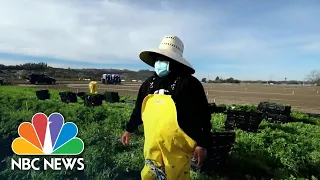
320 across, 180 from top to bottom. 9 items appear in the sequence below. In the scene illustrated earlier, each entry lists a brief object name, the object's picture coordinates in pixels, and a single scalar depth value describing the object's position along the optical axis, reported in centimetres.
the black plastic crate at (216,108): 545
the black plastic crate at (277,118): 509
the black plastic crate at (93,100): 592
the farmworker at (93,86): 716
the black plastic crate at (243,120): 393
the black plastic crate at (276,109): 521
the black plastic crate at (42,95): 692
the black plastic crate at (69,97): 657
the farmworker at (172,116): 145
